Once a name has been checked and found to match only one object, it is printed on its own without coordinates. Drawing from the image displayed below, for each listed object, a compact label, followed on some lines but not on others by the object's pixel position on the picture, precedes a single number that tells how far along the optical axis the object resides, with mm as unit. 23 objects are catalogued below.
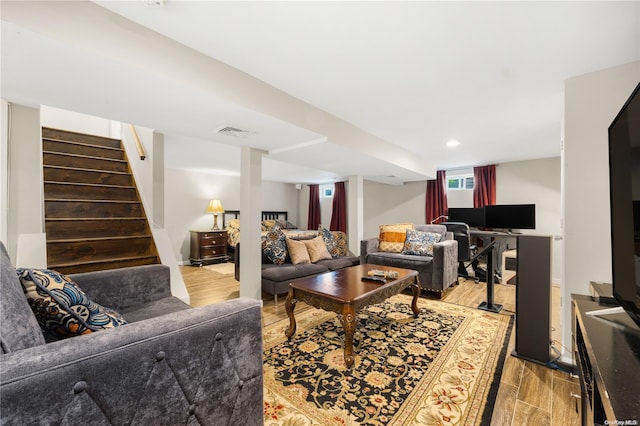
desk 4617
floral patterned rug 1504
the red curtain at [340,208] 7418
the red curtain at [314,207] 7957
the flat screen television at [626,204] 1045
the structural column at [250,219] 3016
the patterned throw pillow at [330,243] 4508
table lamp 5996
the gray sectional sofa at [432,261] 3525
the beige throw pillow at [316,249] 4095
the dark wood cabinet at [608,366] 709
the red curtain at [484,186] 5051
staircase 2734
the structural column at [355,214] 4746
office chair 4398
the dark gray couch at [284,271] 3271
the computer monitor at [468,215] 4824
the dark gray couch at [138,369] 684
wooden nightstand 5602
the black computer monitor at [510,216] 4301
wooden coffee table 1999
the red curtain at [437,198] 5672
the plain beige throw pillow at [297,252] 3814
